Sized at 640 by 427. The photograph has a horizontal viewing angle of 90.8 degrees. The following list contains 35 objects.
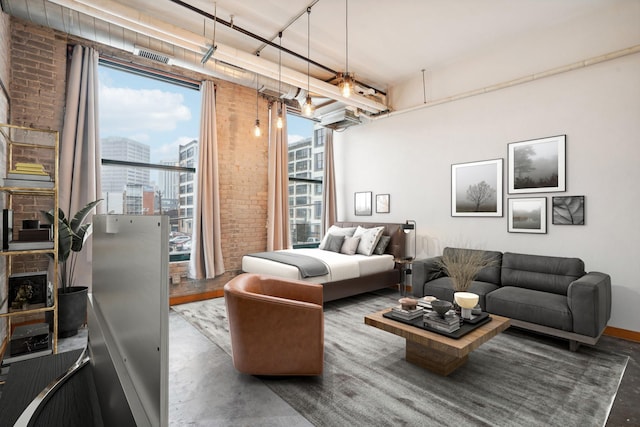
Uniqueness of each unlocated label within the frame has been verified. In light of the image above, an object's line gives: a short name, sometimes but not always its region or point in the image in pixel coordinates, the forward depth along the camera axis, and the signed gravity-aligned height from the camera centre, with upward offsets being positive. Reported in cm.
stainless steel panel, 43 -17
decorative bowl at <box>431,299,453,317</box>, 250 -79
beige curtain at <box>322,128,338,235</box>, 632 +36
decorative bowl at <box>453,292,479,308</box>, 262 -77
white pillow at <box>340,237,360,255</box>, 510 -60
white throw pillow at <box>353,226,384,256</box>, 504 -49
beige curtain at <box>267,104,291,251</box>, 541 +35
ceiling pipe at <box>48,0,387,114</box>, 294 +185
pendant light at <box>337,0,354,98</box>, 313 +130
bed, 411 -80
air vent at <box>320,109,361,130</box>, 551 +164
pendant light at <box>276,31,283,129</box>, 403 +184
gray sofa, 289 -92
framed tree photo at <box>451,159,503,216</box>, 431 +29
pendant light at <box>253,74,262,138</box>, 445 +118
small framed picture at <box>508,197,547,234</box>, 390 -9
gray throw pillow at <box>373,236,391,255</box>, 510 -59
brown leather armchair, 230 -93
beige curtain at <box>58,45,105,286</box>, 361 +77
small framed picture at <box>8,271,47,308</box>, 274 -69
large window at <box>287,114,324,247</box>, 619 +59
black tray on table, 238 -94
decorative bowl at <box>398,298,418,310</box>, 278 -84
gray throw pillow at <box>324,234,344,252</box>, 529 -58
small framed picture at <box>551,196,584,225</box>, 363 -2
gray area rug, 202 -133
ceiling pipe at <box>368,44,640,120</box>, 337 +165
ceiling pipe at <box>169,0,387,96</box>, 344 +220
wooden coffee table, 226 -99
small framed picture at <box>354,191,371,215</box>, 601 +12
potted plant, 307 -82
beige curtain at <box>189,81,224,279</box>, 460 +10
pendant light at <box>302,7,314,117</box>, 361 +126
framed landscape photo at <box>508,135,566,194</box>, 378 +54
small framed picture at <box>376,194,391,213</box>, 566 +10
